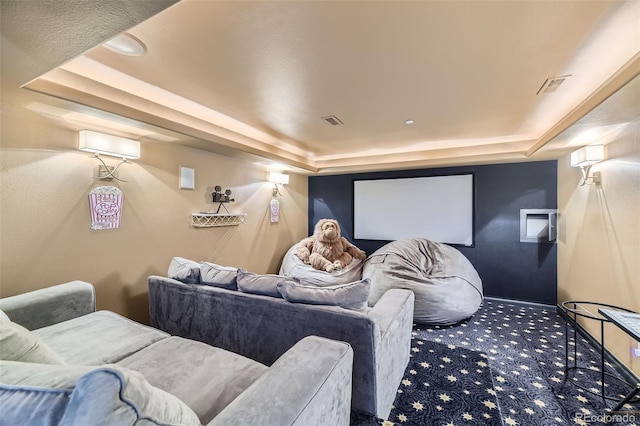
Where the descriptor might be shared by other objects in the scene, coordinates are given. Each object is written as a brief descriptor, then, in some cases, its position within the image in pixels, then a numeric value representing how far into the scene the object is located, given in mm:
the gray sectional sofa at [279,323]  1621
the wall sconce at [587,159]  2541
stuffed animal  4223
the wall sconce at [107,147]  2162
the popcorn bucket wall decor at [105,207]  2303
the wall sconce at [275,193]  4379
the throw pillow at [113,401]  574
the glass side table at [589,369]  1859
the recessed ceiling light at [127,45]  1625
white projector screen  4363
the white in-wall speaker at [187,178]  3070
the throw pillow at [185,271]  2252
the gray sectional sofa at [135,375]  590
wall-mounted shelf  3224
